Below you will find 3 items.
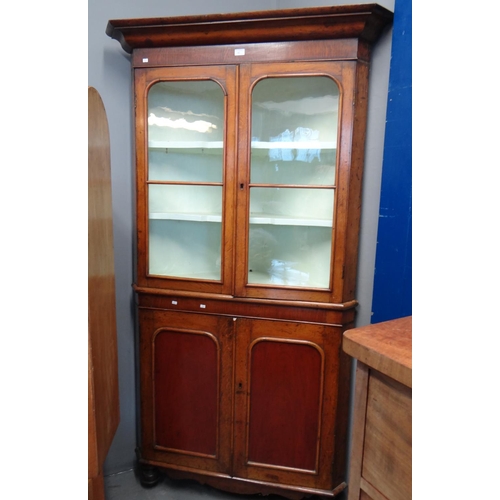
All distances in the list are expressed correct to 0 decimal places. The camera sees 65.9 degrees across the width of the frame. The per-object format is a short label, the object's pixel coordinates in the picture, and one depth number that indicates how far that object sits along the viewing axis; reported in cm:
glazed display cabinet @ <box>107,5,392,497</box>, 150
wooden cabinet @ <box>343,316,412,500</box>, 60
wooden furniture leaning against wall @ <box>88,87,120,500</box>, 109
